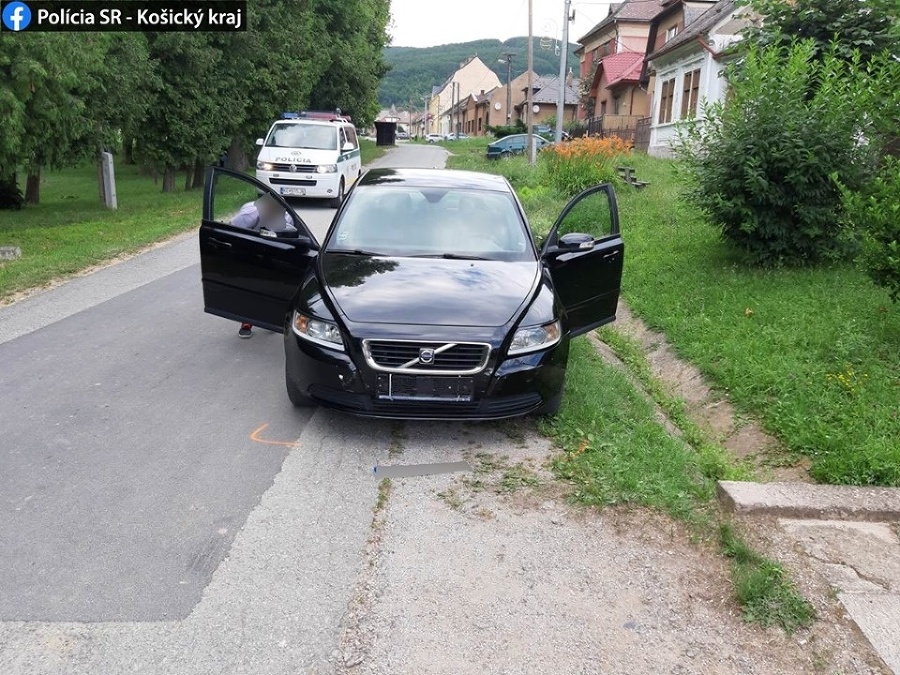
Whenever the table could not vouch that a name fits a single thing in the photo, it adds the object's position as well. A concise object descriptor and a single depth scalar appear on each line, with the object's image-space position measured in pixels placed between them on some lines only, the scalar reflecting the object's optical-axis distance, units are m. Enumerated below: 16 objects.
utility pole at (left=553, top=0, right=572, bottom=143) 27.96
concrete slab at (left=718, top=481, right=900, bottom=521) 4.05
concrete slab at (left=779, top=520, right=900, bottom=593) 3.51
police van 16.97
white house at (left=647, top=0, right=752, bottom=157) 24.70
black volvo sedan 4.59
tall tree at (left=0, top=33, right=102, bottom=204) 11.71
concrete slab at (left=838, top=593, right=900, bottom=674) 3.03
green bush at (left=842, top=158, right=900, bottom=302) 5.82
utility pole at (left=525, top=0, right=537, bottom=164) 29.25
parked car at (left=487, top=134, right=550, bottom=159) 36.25
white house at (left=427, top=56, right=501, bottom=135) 112.57
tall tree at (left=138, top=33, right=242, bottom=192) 18.94
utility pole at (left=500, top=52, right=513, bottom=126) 61.58
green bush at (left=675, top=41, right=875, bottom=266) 8.01
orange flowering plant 17.05
